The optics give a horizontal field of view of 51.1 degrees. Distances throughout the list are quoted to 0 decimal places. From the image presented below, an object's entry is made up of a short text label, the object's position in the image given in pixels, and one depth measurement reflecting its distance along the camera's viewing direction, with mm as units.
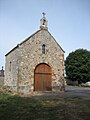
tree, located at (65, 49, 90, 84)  22176
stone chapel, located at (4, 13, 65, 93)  10756
